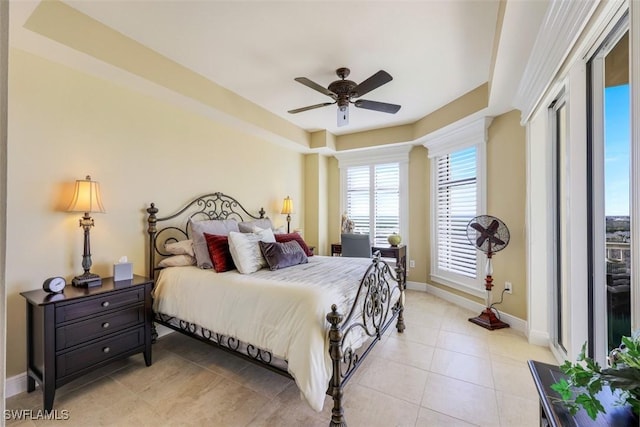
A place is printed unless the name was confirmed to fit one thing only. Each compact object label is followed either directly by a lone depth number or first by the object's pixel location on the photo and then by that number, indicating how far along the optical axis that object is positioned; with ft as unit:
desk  14.44
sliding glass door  4.69
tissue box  7.55
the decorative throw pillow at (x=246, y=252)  8.10
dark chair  14.19
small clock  6.26
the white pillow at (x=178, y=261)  8.81
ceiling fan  8.32
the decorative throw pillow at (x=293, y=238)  10.72
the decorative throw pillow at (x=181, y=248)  9.06
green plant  2.22
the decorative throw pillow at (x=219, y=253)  8.25
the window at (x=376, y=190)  15.84
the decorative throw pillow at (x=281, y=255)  8.66
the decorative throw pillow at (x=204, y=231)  8.61
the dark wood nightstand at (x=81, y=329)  5.91
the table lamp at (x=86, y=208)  6.92
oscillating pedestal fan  10.30
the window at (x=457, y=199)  11.85
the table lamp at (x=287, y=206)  14.69
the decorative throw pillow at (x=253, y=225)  10.61
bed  5.47
